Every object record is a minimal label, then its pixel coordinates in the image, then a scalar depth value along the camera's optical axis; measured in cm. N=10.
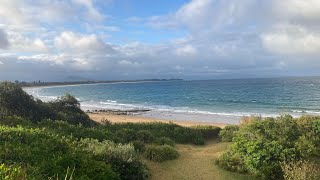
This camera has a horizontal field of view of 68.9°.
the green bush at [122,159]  707
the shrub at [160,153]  948
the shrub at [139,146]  998
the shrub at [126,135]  1074
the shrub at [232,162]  857
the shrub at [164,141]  1129
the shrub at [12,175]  325
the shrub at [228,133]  1248
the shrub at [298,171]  672
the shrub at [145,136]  1132
